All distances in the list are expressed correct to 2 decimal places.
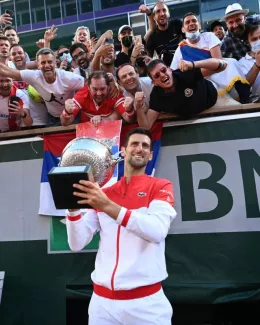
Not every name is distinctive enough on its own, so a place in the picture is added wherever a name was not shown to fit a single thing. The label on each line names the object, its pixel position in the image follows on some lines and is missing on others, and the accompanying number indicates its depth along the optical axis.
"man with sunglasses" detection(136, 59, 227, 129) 3.40
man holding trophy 2.22
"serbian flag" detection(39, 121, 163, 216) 3.84
